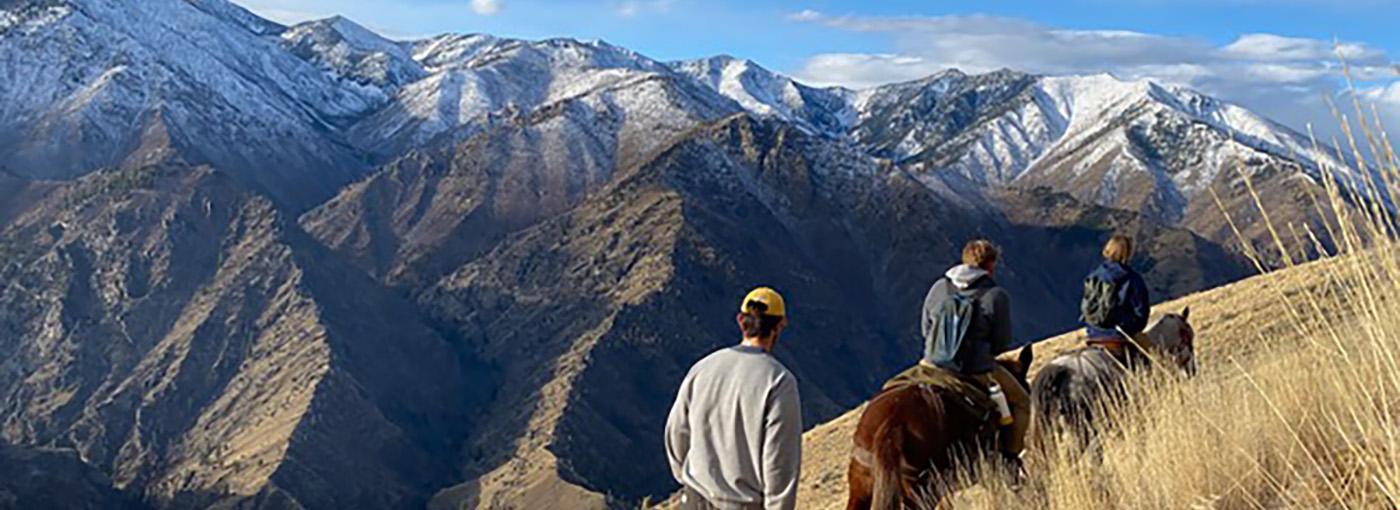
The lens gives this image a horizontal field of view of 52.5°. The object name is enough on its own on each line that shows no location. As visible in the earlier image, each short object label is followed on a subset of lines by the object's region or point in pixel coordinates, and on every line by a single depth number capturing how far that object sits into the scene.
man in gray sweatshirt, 7.05
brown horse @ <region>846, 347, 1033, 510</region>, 8.03
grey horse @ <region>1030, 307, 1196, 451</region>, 9.62
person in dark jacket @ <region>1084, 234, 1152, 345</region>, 10.36
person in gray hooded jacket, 8.60
